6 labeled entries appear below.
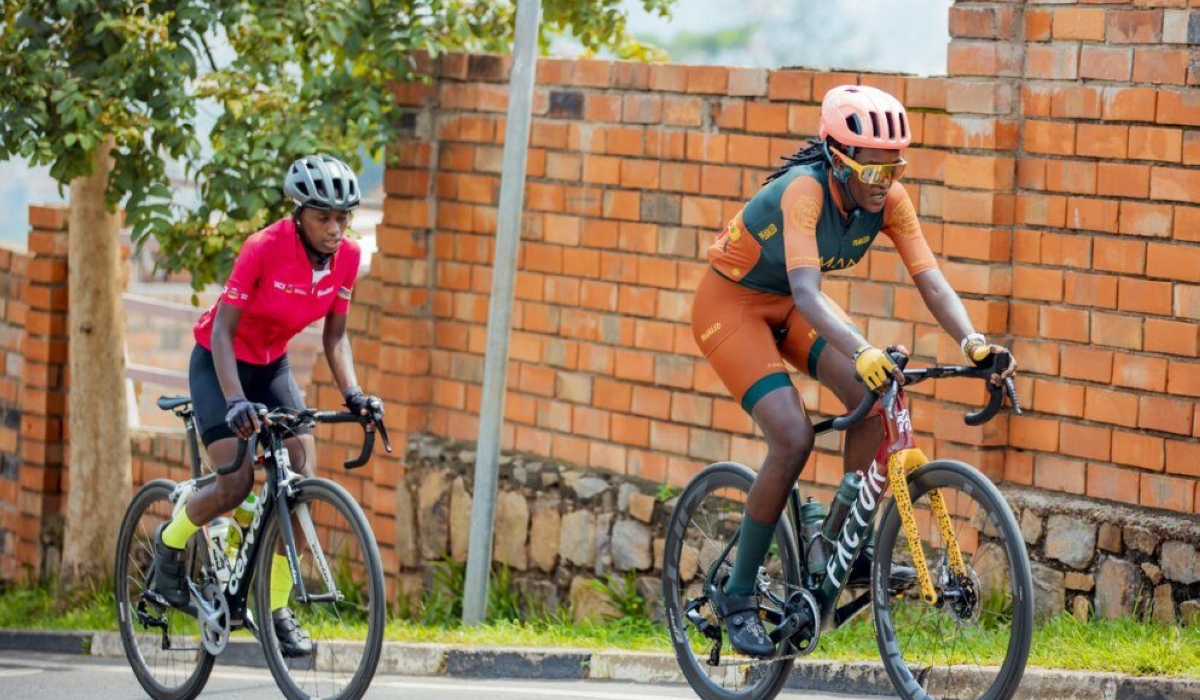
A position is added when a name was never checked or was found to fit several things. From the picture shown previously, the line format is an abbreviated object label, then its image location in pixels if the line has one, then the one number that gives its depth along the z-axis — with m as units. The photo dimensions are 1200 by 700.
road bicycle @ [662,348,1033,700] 11.04
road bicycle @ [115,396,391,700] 13.08
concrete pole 17.09
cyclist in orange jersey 11.48
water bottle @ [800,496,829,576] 12.21
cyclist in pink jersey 13.29
